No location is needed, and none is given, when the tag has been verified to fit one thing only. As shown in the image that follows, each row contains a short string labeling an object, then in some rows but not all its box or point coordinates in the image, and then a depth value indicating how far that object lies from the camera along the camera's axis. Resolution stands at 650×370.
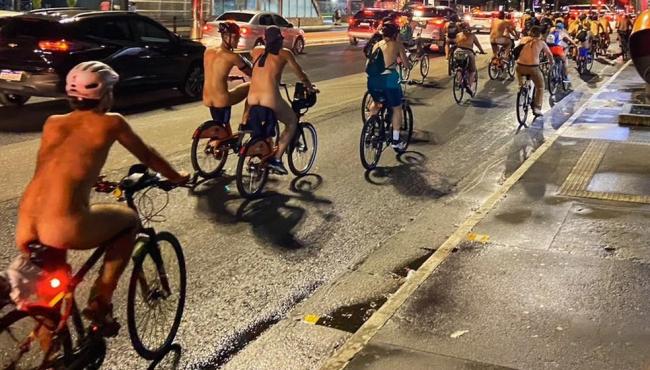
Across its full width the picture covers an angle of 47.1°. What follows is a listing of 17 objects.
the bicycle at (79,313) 3.47
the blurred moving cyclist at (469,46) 15.73
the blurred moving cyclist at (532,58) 12.82
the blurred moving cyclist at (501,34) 20.33
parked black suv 12.37
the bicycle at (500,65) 20.09
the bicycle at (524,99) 12.91
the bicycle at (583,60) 21.92
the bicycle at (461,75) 15.43
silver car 24.72
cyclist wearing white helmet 3.55
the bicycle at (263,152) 7.95
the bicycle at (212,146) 8.37
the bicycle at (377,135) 9.45
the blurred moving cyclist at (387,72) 9.82
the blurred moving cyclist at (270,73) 8.04
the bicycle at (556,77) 16.51
